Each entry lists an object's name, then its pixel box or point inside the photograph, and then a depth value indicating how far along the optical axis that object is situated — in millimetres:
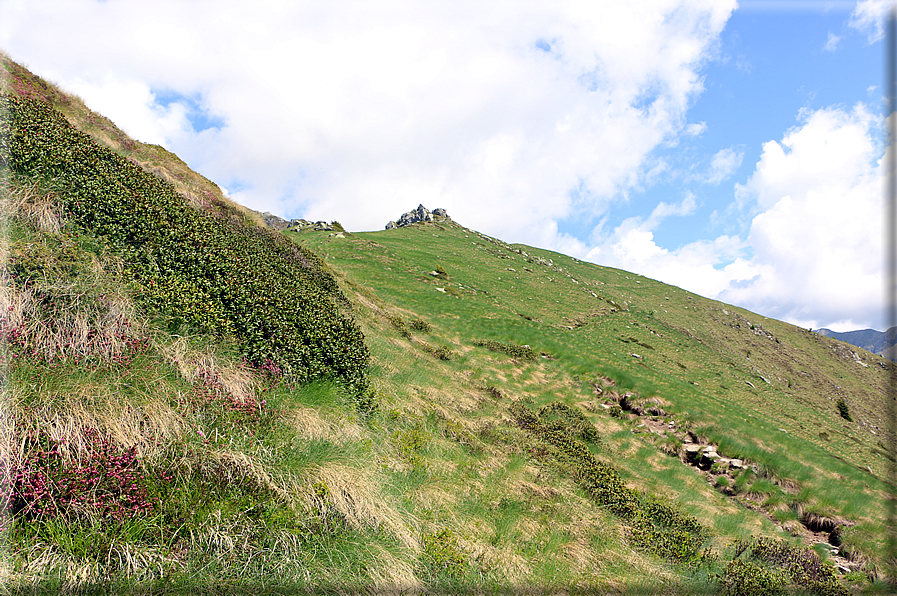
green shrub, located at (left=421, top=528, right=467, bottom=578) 5352
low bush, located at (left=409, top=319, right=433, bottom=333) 21531
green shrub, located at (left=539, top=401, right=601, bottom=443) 14875
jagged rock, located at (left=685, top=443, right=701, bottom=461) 16031
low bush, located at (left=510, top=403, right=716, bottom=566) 8070
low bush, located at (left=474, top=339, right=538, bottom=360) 22406
